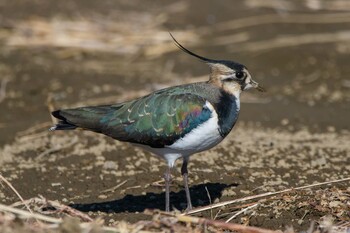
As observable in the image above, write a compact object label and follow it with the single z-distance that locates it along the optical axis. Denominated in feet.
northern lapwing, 37.42
